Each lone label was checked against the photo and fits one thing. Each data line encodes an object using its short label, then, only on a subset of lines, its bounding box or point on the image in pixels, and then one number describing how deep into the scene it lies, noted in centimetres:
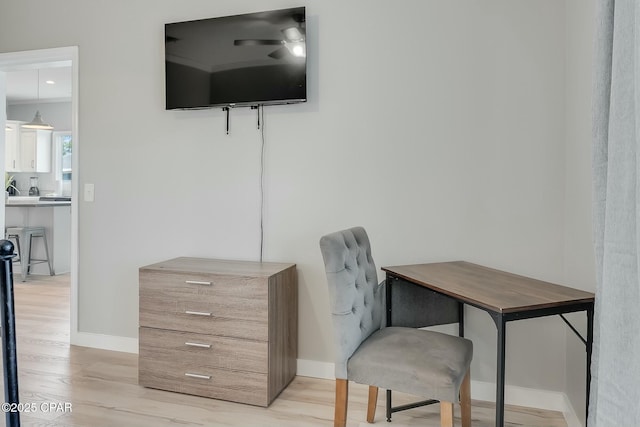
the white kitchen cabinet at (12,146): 811
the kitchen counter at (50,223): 573
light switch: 321
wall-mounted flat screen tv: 265
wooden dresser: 238
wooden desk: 157
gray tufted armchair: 171
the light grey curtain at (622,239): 88
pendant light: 731
